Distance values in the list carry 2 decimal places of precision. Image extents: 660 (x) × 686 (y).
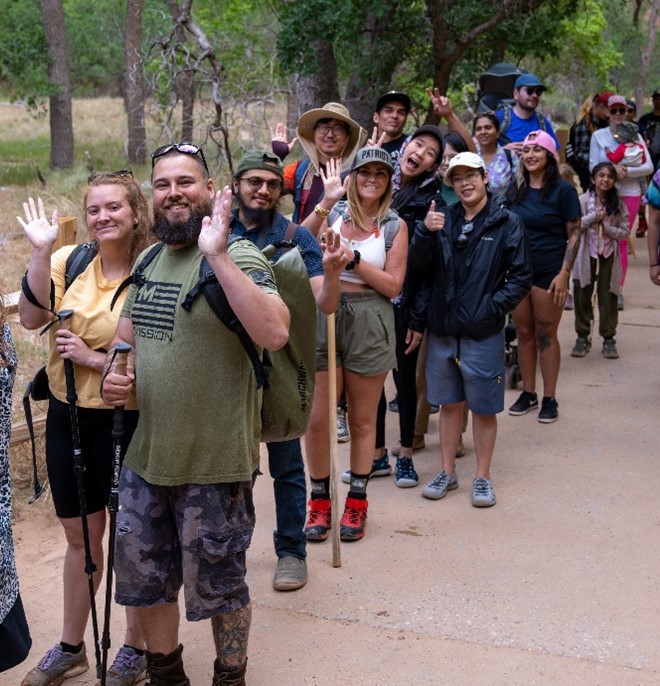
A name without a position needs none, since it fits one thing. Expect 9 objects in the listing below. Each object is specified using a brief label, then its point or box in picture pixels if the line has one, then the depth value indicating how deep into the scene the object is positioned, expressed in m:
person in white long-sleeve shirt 8.56
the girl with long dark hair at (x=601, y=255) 7.80
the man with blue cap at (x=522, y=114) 7.52
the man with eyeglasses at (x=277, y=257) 4.34
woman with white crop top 4.96
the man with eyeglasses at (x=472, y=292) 5.27
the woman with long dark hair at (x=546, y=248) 6.52
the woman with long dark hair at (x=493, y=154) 6.80
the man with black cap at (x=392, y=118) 6.36
